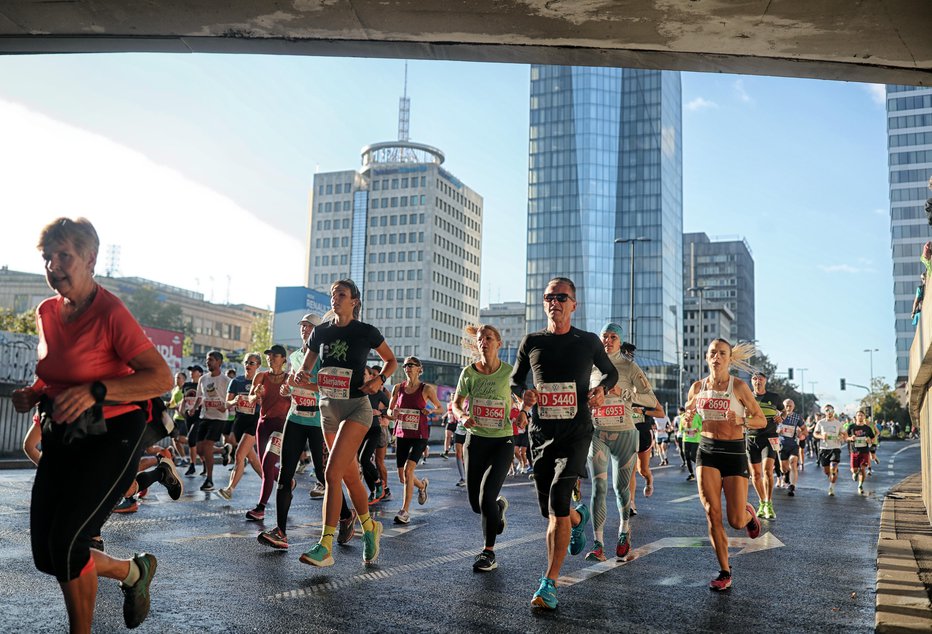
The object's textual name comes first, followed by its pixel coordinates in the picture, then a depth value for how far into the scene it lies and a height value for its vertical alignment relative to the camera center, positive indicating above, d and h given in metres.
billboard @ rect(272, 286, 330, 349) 54.16 +5.87
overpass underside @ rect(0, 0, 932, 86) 5.88 +2.73
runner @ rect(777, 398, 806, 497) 16.72 -0.77
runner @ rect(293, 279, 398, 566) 6.65 +0.07
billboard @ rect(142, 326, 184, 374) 30.69 +1.99
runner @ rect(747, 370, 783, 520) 11.94 -0.57
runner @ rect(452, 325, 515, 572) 6.87 -0.26
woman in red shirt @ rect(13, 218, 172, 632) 3.63 -0.04
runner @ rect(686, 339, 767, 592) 6.41 -0.33
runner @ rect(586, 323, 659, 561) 7.61 -0.33
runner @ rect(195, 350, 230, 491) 13.15 -0.15
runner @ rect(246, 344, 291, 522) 9.38 -0.19
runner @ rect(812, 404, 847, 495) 18.02 -0.66
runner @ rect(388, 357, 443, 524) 11.03 -0.30
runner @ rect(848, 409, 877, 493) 18.08 -0.72
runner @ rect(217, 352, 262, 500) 11.12 -0.33
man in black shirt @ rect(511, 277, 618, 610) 5.77 +0.03
